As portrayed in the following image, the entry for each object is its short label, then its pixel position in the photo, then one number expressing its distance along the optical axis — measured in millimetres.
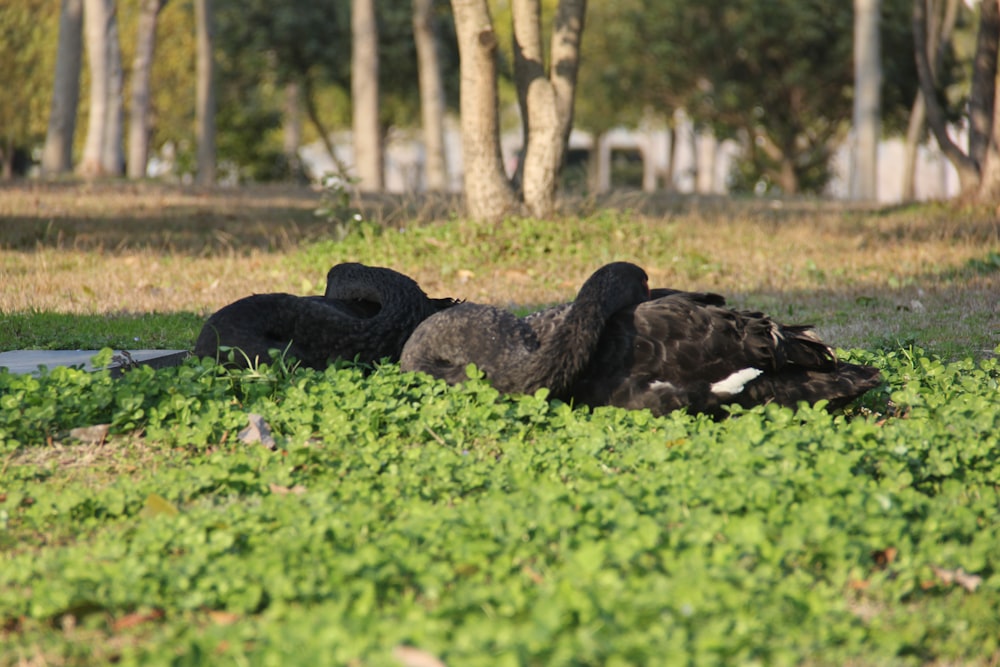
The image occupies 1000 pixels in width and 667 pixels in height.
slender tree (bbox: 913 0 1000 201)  28687
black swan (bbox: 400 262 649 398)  11469
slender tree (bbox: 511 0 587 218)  24625
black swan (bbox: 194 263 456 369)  12641
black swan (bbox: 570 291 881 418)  11711
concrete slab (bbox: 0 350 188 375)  12289
